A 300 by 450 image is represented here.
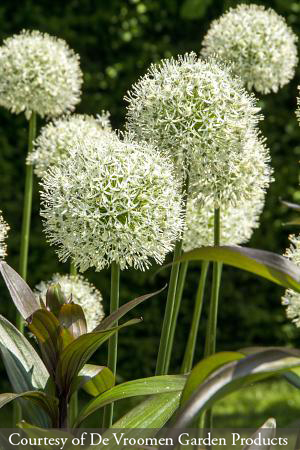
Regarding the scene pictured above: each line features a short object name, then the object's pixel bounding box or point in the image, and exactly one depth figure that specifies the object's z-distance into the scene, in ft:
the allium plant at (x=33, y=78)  19.02
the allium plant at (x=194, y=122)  13.28
